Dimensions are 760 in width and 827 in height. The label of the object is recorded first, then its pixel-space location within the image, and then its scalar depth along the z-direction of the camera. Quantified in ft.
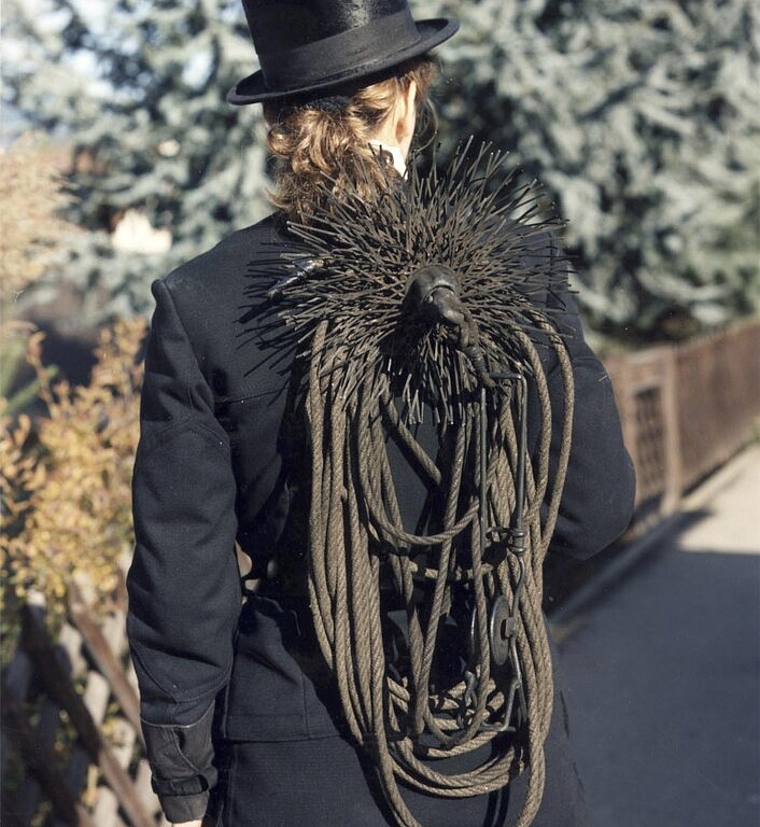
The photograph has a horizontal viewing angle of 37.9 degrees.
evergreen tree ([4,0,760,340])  18.92
